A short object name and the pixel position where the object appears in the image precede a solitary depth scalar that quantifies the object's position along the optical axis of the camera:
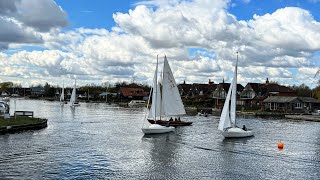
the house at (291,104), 89.32
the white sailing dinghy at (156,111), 39.86
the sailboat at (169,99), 46.53
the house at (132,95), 149.04
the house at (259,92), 104.41
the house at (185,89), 139.07
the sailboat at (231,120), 38.23
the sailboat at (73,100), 104.24
